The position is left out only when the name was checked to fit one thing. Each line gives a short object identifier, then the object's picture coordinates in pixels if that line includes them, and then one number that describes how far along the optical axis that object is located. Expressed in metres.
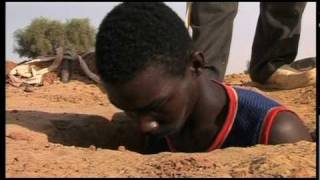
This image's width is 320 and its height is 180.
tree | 19.42
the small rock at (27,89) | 4.86
